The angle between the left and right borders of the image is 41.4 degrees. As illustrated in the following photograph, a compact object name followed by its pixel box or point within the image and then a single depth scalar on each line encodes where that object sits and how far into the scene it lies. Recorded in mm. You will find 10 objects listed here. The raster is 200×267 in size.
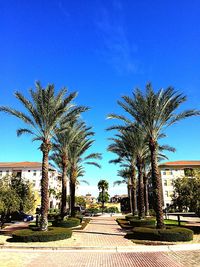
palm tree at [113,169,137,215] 37066
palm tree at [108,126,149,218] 29344
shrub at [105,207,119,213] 71462
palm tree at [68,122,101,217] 33469
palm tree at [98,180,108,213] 87875
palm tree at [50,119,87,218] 30922
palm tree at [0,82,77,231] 22375
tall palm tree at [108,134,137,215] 34562
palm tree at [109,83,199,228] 21953
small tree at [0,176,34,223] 23219
